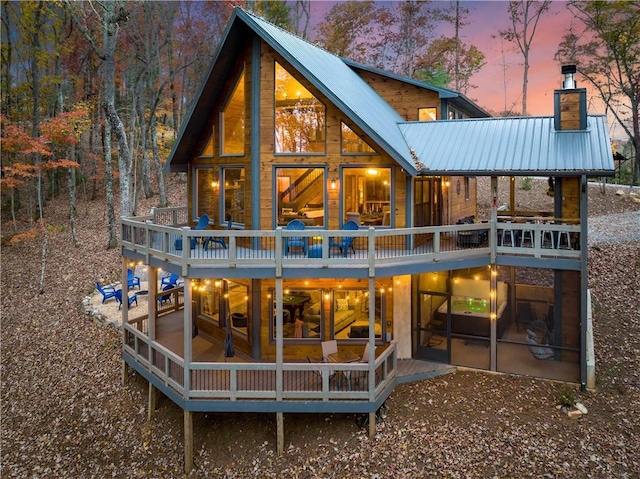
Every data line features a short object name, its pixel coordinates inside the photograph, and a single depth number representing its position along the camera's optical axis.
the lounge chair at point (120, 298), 19.05
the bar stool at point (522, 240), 12.93
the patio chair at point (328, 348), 12.48
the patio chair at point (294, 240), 12.47
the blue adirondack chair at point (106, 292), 19.38
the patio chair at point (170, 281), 19.92
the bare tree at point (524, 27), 33.38
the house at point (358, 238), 12.55
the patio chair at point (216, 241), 13.35
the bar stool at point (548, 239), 12.71
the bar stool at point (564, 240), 12.67
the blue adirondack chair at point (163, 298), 18.02
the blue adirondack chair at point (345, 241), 12.30
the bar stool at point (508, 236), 13.11
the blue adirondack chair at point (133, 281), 20.38
